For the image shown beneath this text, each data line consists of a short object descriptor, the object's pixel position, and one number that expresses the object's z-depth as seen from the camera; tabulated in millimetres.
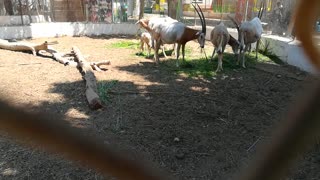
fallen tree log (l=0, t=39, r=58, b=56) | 9942
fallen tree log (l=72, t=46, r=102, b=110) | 5441
